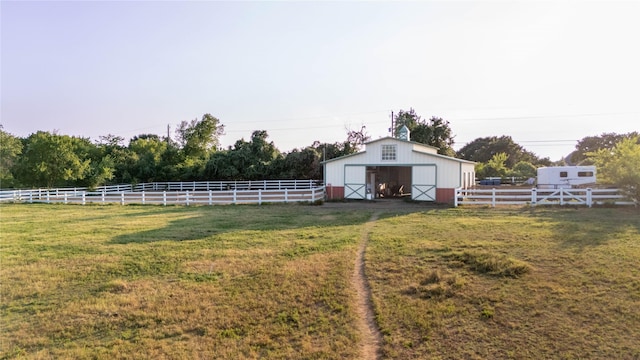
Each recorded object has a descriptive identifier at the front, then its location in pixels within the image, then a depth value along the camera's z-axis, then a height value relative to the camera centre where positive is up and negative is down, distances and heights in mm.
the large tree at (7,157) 26378 +1846
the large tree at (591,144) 56625 +5161
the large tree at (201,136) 43969 +5491
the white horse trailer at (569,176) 26234 +68
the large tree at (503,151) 59344 +4332
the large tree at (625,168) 15094 +346
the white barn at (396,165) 20219 +443
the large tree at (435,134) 40469 +4947
